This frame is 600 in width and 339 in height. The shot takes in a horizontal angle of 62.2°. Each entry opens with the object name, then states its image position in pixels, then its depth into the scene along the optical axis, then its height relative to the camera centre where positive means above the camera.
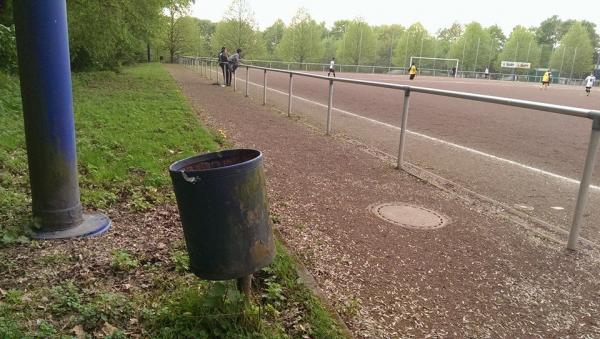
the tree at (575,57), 90.31 +0.21
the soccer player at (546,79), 47.02 -2.05
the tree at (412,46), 90.62 +0.59
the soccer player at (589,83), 37.12 -1.75
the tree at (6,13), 14.66 +0.46
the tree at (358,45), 85.69 +0.34
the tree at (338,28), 141.12 +4.94
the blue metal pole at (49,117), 3.53 -0.63
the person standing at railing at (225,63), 21.93 -0.98
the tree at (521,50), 95.88 +0.94
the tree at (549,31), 133.38 +6.78
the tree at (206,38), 80.64 +0.13
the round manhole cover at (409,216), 4.68 -1.59
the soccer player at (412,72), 49.03 -2.14
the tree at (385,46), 92.75 +0.39
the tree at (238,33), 69.75 +1.05
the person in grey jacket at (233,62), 20.50 -0.91
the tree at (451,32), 135.75 +5.31
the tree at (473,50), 91.69 +0.55
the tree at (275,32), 120.50 +2.41
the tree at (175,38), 67.75 -0.12
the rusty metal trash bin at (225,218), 2.36 -0.85
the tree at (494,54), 93.13 -0.09
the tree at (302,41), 79.69 +0.41
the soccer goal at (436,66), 75.11 -2.31
